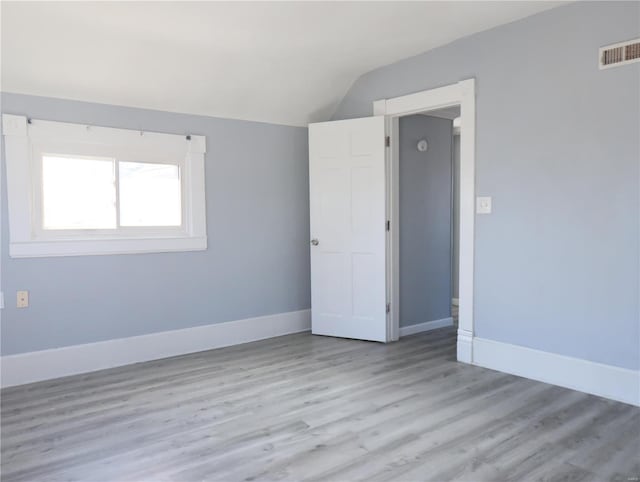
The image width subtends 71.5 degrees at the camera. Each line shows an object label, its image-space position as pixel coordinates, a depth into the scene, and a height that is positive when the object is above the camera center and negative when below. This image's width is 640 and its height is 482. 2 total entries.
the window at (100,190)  3.08 +0.28
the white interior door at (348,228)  3.97 -0.04
